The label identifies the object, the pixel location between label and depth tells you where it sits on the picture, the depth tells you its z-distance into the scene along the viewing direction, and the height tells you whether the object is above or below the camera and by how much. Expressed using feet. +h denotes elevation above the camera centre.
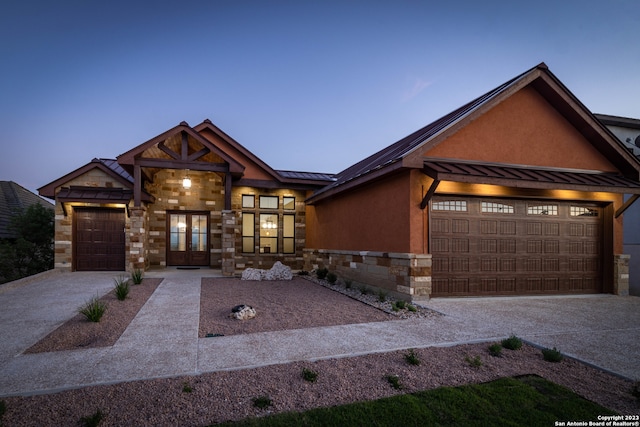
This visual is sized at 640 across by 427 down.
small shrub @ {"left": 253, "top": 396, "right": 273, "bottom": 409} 9.55 -5.67
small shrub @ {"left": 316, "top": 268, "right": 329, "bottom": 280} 39.49 -6.67
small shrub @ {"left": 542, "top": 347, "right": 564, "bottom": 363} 13.46 -5.92
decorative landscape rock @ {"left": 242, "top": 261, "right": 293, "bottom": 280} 38.14 -6.61
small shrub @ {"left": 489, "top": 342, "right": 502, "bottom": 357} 14.05 -5.92
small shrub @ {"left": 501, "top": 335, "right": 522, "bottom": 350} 14.83 -5.92
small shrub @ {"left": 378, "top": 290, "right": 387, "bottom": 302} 25.76 -6.41
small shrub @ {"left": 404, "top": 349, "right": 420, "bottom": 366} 12.87 -5.82
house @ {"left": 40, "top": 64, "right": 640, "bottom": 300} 26.11 +1.57
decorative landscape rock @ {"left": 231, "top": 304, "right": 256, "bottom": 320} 19.86 -5.96
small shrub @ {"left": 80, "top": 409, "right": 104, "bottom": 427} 8.27 -5.42
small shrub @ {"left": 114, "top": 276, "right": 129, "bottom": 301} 24.00 -5.52
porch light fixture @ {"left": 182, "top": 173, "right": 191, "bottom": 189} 40.75 +5.21
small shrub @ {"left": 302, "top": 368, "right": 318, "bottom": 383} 11.25 -5.67
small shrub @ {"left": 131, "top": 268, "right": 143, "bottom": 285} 31.89 -5.89
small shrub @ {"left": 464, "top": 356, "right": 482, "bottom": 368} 12.81 -5.95
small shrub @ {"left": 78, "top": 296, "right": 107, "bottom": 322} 18.20 -5.42
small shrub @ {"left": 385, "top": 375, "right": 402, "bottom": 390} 10.96 -5.80
